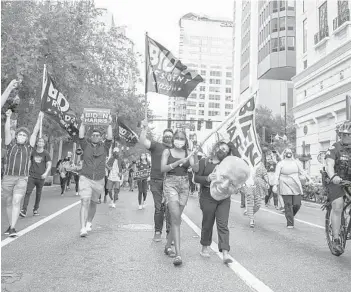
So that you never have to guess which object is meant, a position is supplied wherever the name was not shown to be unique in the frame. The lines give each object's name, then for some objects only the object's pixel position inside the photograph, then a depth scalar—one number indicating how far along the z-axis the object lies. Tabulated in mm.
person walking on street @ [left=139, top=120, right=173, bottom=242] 7363
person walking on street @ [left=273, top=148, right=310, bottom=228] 9789
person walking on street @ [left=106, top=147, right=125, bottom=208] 14750
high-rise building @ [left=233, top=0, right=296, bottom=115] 59844
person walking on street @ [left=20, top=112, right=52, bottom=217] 10586
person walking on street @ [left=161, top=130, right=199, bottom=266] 5977
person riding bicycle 6145
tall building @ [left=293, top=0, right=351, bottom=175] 31203
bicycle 6078
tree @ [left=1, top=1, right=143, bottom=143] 15406
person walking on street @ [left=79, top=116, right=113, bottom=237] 7773
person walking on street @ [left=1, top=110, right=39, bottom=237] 7406
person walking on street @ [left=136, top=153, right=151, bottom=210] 12974
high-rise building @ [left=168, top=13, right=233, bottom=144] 165750
